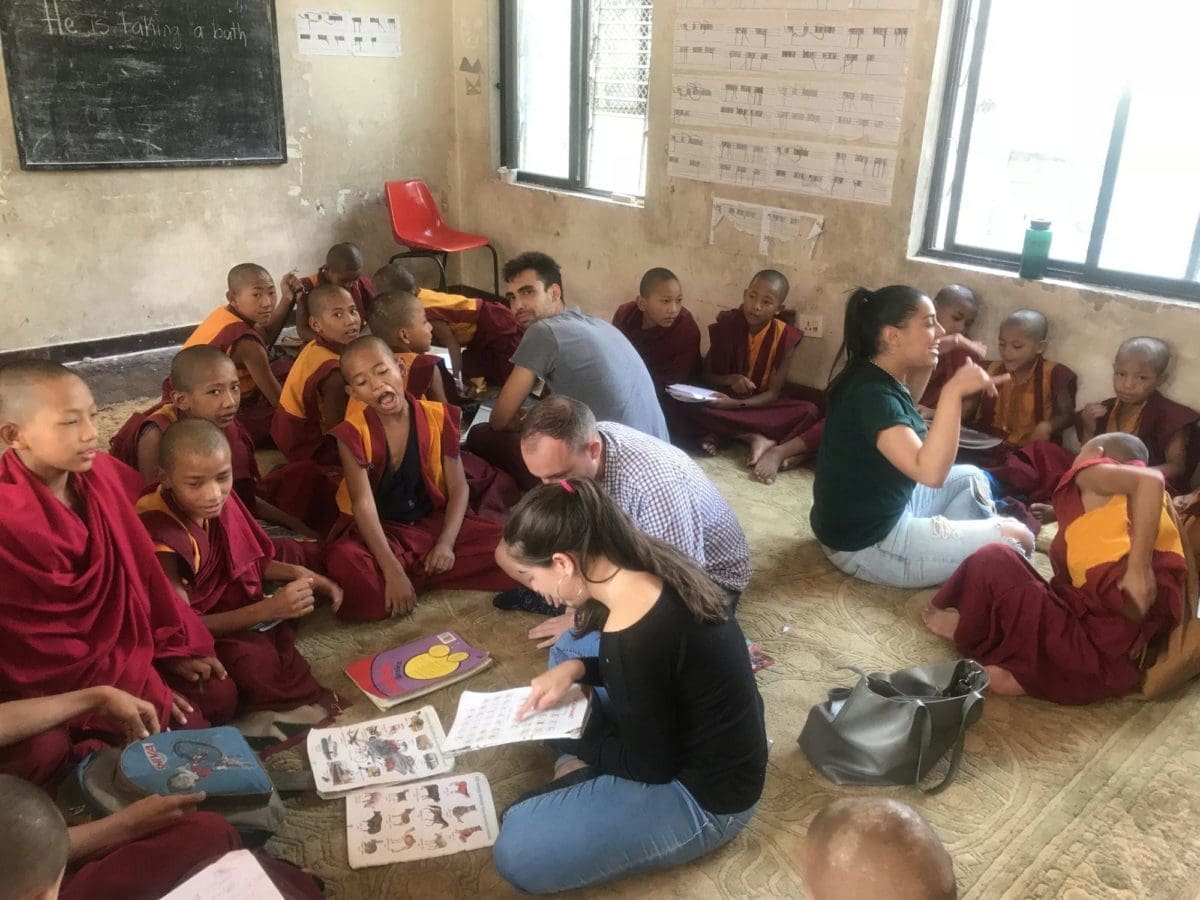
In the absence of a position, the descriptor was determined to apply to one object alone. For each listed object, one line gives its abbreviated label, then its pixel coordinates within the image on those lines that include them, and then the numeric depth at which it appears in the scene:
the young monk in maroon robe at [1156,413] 3.55
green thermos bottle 3.84
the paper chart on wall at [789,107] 4.17
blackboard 4.75
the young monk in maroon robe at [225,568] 2.36
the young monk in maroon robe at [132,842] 1.57
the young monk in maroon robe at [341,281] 4.70
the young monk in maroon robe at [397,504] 2.90
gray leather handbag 2.16
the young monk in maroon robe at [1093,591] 2.40
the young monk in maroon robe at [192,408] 2.84
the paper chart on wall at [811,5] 4.01
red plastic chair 6.02
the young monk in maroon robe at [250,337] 3.88
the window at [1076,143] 3.61
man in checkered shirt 2.19
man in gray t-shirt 3.15
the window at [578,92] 5.39
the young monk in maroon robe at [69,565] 2.02
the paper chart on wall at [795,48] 4.09
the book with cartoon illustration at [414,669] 2.51
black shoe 2.96
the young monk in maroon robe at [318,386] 3.52
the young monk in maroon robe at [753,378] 4.32
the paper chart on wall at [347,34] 5.68
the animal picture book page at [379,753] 2.17
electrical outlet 4.63
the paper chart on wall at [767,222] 4.55
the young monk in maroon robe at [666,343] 4.64
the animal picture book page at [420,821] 1.99
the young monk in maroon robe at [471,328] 4.72
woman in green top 2.75
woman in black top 1.64
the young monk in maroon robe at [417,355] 3.54
